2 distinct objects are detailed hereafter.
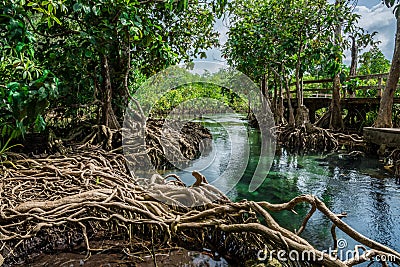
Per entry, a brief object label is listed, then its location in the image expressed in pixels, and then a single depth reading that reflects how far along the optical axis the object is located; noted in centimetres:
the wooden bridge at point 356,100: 1184
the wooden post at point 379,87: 1150
